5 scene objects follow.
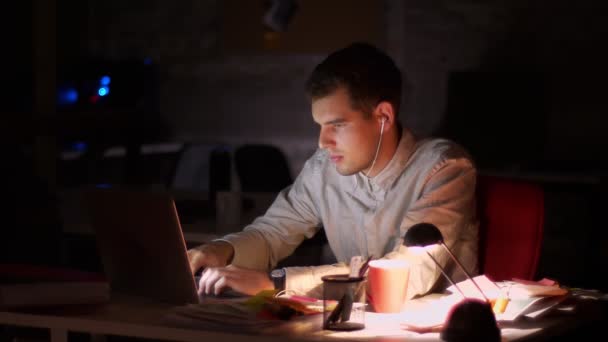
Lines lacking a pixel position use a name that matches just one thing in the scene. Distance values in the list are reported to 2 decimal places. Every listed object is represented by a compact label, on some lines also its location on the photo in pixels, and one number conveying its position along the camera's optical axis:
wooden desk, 1.95
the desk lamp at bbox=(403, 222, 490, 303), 2.04
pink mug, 2.18
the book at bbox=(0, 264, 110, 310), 2.21
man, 2.47
